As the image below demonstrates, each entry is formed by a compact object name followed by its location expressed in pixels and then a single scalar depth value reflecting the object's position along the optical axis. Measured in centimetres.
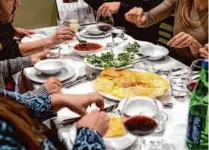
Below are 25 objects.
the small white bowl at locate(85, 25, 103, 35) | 215
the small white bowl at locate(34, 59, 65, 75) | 161
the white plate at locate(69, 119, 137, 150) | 106
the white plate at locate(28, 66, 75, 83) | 158
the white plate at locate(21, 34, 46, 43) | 220
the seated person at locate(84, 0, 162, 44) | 258
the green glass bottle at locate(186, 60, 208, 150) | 97
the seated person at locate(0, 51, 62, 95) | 176
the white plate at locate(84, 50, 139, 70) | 162
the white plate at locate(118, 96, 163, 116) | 118
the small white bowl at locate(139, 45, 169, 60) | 174
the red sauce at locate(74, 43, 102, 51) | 189
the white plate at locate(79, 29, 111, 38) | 214
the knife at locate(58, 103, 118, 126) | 120
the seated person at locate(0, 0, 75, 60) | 195
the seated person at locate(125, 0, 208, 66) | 173
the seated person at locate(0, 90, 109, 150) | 84
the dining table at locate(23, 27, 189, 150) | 111
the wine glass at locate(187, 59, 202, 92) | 129
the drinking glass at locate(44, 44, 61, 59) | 190
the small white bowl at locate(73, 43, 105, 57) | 184
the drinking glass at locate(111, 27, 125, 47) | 212
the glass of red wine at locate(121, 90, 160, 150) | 99
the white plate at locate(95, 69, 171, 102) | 133
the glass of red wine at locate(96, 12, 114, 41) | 192
